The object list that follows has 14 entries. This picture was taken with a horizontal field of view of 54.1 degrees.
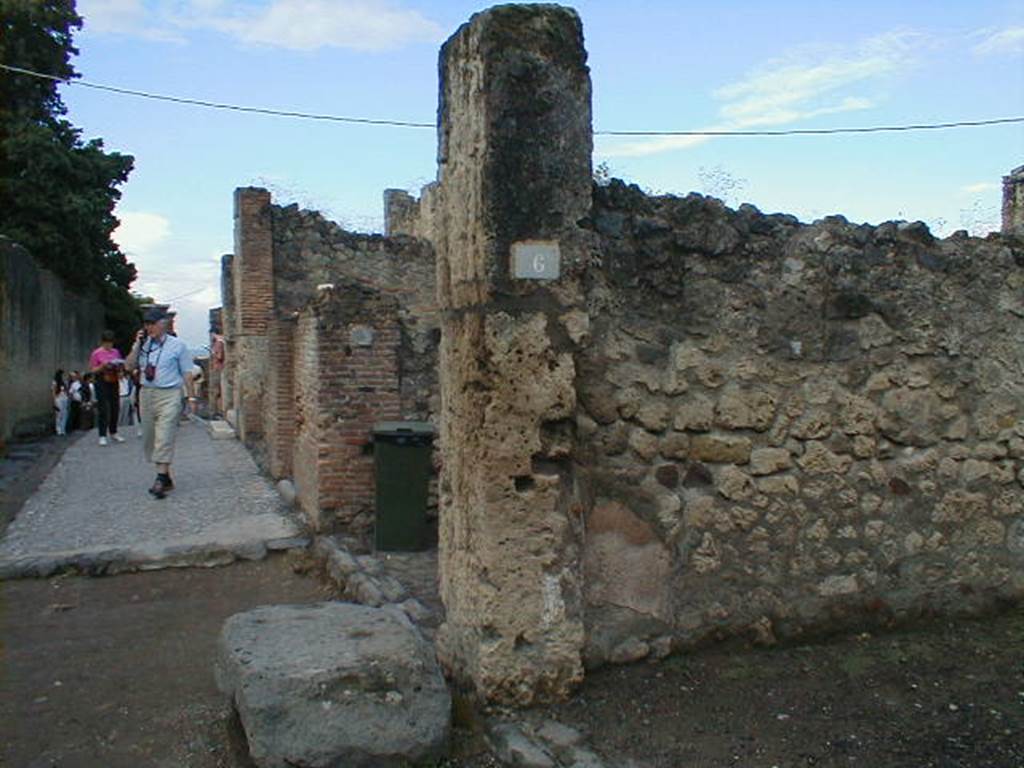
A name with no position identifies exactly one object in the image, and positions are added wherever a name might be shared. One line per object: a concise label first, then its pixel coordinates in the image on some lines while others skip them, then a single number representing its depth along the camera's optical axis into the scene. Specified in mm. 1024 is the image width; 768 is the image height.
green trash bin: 7457
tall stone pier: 3945
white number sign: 3965
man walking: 9008
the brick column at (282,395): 10062
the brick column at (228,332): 17438
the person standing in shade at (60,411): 16766
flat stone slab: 3586
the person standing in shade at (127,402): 16656
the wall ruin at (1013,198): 13944
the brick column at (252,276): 14930
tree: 23547
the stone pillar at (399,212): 20125
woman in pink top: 13711
